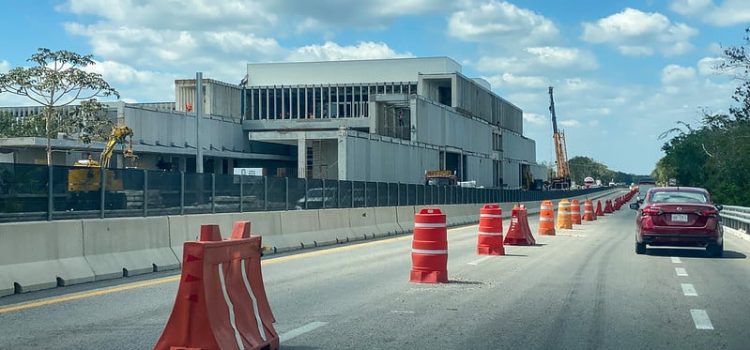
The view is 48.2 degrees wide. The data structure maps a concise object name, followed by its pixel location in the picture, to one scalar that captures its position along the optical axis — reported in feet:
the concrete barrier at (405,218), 101.60
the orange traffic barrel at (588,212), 131.95
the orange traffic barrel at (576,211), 117.80
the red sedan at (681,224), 57.98
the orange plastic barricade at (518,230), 69.00
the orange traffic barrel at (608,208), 173.31
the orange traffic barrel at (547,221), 86.94
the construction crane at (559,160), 390.21
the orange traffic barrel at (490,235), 57.93
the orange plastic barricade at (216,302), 21.13
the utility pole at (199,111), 139.95
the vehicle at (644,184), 263.41
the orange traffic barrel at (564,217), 102.99
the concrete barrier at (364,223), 84.38
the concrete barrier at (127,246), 44.09
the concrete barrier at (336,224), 75.97
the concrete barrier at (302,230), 67.67
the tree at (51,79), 146.82
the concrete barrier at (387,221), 93.25
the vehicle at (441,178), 199.93
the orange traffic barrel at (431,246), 41.73
